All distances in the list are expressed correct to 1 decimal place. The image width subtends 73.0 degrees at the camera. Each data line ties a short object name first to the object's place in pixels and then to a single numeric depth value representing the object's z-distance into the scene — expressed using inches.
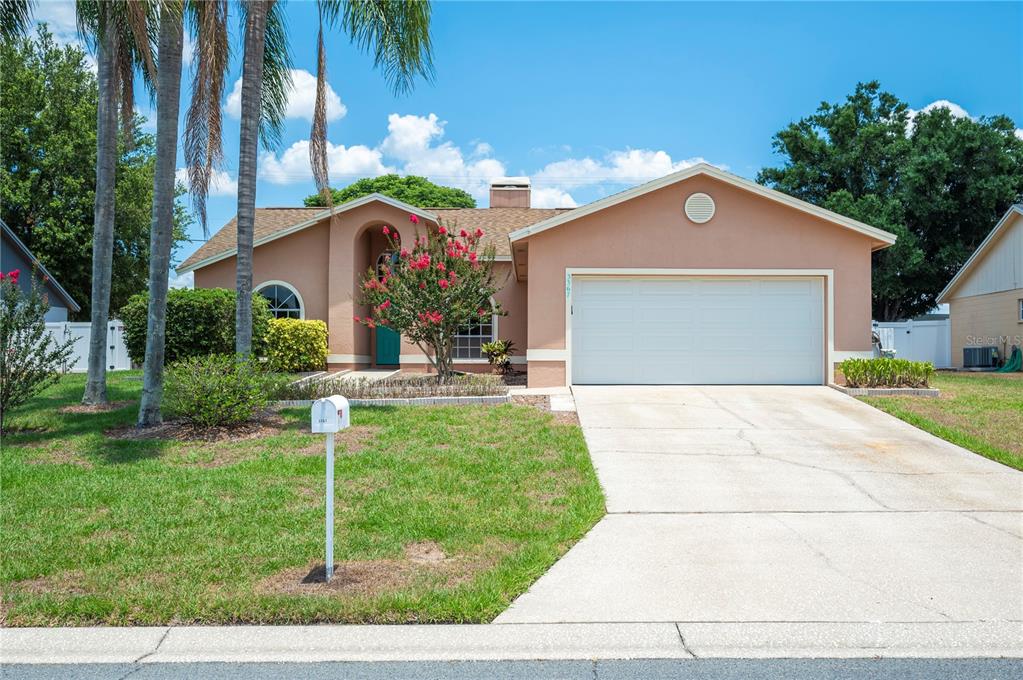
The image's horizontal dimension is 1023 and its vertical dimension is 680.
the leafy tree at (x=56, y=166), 1095.6
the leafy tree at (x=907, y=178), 1058.1
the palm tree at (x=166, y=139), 374.9
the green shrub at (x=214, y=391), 356.5
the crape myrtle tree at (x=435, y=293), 506.9
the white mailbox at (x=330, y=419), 185.5
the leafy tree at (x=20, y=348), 364.5
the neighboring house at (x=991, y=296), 800.3
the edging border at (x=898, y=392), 487.2
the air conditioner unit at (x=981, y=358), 818.8
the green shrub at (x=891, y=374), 498.0
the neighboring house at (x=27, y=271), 920.9
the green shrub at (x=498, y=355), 681.6
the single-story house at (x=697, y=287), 539.5
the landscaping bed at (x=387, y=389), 465.4
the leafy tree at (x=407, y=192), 1630.2
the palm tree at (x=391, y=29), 411.5
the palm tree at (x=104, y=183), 442.0
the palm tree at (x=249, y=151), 403.5
